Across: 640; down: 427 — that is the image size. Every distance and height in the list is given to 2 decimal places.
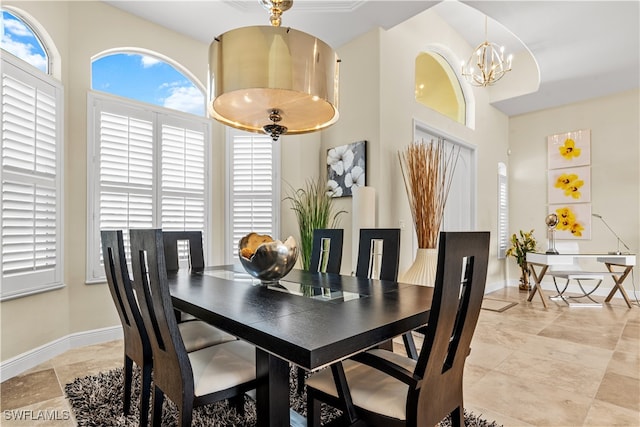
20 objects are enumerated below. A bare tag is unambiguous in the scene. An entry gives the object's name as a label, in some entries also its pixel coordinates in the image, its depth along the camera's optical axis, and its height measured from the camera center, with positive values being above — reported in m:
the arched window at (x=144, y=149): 3.16 +0.67
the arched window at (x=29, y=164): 2.46 +0.40
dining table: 1.02 -0.38
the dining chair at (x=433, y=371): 1.11 -0.55
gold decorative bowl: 1.88 -0.25
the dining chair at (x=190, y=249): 2.66 -0.26
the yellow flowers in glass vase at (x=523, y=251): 5.67 -0.57
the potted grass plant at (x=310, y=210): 3.87 +0.07
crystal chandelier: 3.96 +1.96
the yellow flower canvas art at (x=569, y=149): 5.55 +1.14
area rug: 1.83 -1.11
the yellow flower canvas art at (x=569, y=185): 5.54 +0.54
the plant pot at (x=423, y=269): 3.39 -0.52
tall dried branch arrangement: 3.58 +0.26
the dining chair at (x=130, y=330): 1.64 -0.61
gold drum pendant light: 1.48 +0.64
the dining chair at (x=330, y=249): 2.58 -0.26
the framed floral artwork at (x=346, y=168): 3.72 +0.55
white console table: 4.51 -0.58
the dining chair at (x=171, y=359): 1.27 -0.62
